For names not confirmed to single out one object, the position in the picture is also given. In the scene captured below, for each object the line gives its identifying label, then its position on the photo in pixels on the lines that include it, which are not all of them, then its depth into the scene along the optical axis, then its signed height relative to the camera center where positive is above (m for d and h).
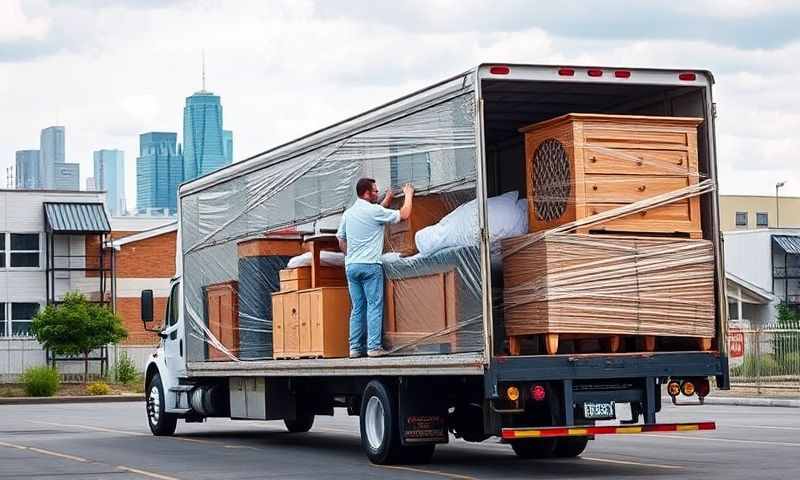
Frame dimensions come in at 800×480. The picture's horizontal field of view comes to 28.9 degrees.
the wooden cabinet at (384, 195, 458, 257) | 15.13 +1.37
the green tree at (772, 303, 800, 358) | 37.94 +0.15
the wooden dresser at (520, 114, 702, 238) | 14.51 +1.77
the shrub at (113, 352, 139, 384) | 51.91 -0.22
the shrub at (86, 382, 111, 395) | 47.56 -0.70
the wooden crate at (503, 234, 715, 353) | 14.31 +0.63
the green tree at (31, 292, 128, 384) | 53.22 +1.28
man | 16.02 +0.98
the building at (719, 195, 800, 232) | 96.12 +8.63
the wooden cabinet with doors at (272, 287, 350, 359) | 17.05 +0.43
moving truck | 14.37 +0.67
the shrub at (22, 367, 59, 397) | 46.91 -0.46
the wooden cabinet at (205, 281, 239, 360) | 20.27 +0.64
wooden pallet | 14.72 +0.10
